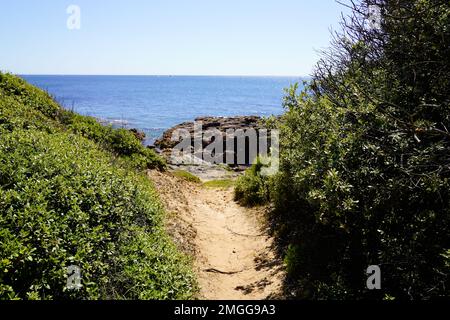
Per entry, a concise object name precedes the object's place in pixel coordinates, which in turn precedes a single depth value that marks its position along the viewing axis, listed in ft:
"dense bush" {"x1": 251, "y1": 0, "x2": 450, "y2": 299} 20.56
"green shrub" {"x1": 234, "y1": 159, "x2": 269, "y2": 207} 55.42
